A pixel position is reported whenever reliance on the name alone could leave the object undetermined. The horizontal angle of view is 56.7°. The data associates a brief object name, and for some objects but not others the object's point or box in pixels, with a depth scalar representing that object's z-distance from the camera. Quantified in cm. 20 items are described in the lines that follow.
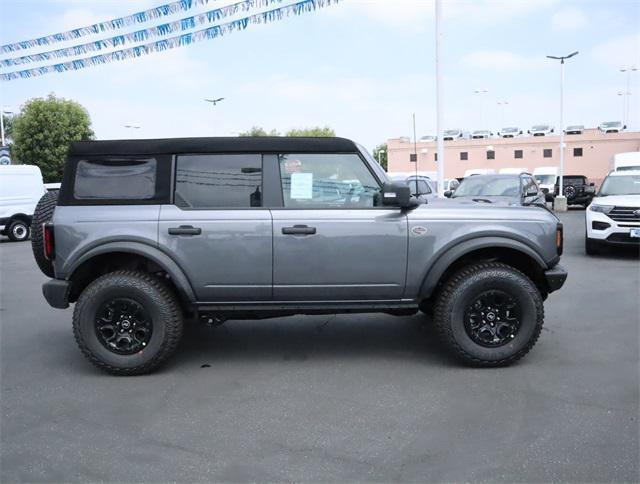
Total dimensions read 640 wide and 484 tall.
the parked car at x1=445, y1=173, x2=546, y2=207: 1206
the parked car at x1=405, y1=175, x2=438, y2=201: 1381
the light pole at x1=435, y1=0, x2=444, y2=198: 1408
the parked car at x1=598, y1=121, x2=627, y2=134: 5828
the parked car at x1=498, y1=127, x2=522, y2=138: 6375
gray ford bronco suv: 460
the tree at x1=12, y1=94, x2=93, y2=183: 3906
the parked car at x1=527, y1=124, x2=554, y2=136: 6212
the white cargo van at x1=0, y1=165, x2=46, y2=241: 1805
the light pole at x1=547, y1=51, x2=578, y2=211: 2747
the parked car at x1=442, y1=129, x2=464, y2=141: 6400
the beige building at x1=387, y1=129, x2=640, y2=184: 5747
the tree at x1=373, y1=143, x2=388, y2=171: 7086
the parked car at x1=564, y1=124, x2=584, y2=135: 6059
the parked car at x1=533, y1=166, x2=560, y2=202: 3216
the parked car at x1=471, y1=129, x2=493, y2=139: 6525
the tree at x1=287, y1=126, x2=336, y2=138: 6883
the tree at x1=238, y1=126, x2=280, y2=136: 7538
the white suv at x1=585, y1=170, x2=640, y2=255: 1017
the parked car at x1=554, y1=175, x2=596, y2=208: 2797
